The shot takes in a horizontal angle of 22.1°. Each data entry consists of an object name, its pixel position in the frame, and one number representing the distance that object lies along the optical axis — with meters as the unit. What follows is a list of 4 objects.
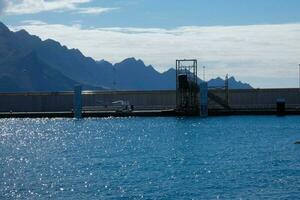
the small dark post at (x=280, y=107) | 144.25
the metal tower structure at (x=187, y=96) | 140.75
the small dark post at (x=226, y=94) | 154.20
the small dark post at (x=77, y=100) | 146.00
